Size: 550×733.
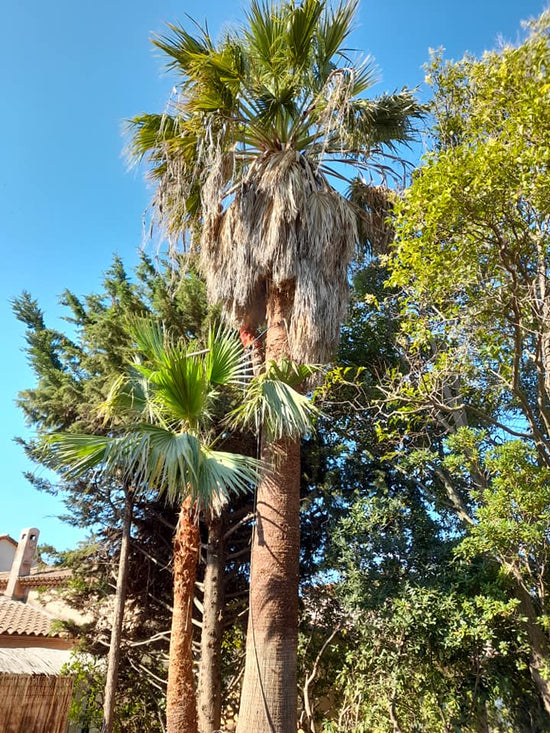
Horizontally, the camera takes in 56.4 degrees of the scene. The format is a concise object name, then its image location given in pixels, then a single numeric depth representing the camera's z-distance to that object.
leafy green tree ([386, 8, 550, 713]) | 5.63
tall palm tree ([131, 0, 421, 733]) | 7.61
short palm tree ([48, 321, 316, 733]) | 5.77
